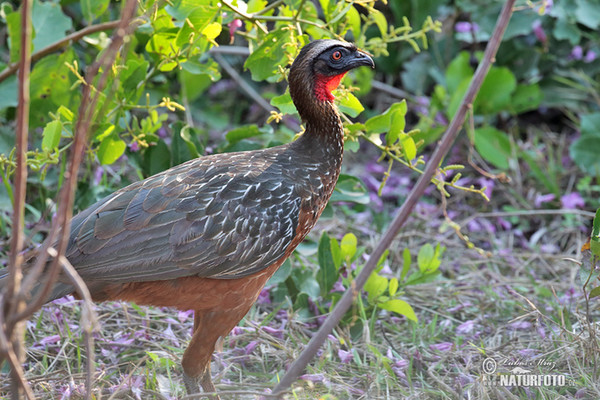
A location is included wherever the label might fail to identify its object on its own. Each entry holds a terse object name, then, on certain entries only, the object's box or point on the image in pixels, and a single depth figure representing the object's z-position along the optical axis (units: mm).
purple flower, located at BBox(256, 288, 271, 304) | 9242
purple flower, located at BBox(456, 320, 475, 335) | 8516
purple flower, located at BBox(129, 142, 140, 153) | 8977
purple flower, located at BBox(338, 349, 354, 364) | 7772
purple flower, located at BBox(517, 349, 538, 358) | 7609
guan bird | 6660
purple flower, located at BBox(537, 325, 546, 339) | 7948
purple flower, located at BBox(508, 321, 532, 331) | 8469
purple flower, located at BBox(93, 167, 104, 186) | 9992
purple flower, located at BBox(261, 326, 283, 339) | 8227
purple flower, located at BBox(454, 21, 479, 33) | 13484
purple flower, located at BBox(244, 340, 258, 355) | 8062
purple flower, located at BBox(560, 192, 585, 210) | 11305
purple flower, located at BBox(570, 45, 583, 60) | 13070
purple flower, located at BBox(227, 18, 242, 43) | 8146
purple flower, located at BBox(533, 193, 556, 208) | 11534
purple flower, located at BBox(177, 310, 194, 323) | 8639
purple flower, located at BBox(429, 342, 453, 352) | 8047
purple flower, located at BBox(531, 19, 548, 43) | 13086
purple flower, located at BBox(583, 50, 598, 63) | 12980
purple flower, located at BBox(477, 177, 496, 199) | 12162
